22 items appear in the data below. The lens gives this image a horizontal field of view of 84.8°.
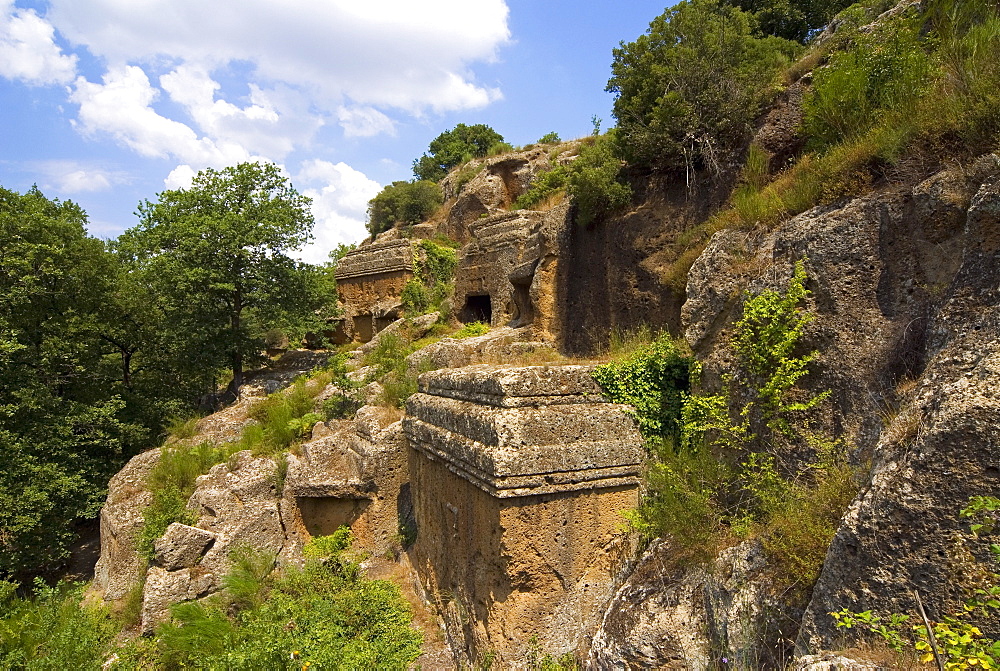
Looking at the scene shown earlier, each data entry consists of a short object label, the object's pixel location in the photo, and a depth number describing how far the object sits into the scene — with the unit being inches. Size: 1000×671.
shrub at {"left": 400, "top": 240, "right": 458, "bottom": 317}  682.2
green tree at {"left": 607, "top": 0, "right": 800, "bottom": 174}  277.3
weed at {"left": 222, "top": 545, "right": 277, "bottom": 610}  273.1
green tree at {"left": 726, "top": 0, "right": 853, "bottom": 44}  565.7
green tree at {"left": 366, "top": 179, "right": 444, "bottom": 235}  1205.1
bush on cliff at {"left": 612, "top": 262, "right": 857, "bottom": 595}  118.3
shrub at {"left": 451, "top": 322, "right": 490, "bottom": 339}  497.4
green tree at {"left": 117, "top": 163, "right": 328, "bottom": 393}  541.0
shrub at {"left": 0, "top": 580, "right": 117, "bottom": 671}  251.0
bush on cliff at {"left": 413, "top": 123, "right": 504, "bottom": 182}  1553.9
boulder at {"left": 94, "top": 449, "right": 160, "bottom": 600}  332.8
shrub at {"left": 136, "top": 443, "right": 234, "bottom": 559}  322.3
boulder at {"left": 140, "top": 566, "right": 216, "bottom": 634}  285.1
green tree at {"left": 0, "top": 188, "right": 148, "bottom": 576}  411.5
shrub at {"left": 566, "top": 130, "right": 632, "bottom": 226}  320.8
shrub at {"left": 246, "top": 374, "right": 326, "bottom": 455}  382.6
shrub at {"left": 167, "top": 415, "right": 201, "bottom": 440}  470.2
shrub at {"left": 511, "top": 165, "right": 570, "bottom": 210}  754.8
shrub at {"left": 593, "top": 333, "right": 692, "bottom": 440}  186.5
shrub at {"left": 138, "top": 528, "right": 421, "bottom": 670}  190.5
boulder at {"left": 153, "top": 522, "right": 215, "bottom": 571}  303.0
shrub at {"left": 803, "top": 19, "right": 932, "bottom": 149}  165.5
